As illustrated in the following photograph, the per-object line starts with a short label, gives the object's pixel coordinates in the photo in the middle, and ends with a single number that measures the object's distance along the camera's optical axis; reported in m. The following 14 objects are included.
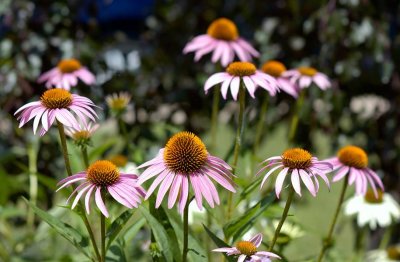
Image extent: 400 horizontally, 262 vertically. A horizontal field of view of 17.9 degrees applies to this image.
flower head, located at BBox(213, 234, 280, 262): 1.08
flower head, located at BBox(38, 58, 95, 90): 1.48
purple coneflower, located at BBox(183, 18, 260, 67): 1.53
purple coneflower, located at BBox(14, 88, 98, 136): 1.11
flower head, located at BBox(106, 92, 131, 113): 1.43
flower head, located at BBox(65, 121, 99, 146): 1.26
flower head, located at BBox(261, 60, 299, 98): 1.44
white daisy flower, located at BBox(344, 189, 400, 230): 1.63
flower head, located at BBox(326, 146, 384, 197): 1.30
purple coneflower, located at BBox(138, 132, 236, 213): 1.08
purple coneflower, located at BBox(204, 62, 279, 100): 1.23
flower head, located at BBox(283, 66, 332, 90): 1.48
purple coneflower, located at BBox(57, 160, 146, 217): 1.09
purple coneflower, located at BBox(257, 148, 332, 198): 1.10
